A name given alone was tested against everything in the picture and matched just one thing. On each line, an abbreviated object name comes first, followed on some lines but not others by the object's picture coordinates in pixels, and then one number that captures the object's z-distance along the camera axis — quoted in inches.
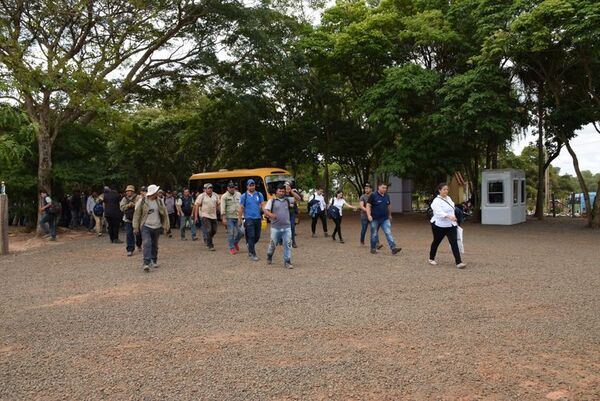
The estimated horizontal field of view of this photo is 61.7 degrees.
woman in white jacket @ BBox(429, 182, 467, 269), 357.1
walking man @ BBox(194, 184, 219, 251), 470.9
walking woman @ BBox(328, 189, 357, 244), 537.0
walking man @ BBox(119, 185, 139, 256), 446.3
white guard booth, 804.0
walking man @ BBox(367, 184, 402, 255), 430.5
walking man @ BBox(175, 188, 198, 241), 603.5
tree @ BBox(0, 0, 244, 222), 588.4
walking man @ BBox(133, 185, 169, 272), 364.5
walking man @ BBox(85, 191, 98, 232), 697.5
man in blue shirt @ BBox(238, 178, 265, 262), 401.7
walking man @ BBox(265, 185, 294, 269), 367.6
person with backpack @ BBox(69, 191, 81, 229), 778.8
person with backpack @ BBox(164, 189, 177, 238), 666.8
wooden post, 492.1
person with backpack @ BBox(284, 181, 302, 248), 477.5
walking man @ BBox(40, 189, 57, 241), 600.1
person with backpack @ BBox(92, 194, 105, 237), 669.3
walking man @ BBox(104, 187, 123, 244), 523.8
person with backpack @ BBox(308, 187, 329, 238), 589.6
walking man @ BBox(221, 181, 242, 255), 434.9
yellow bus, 817.5
